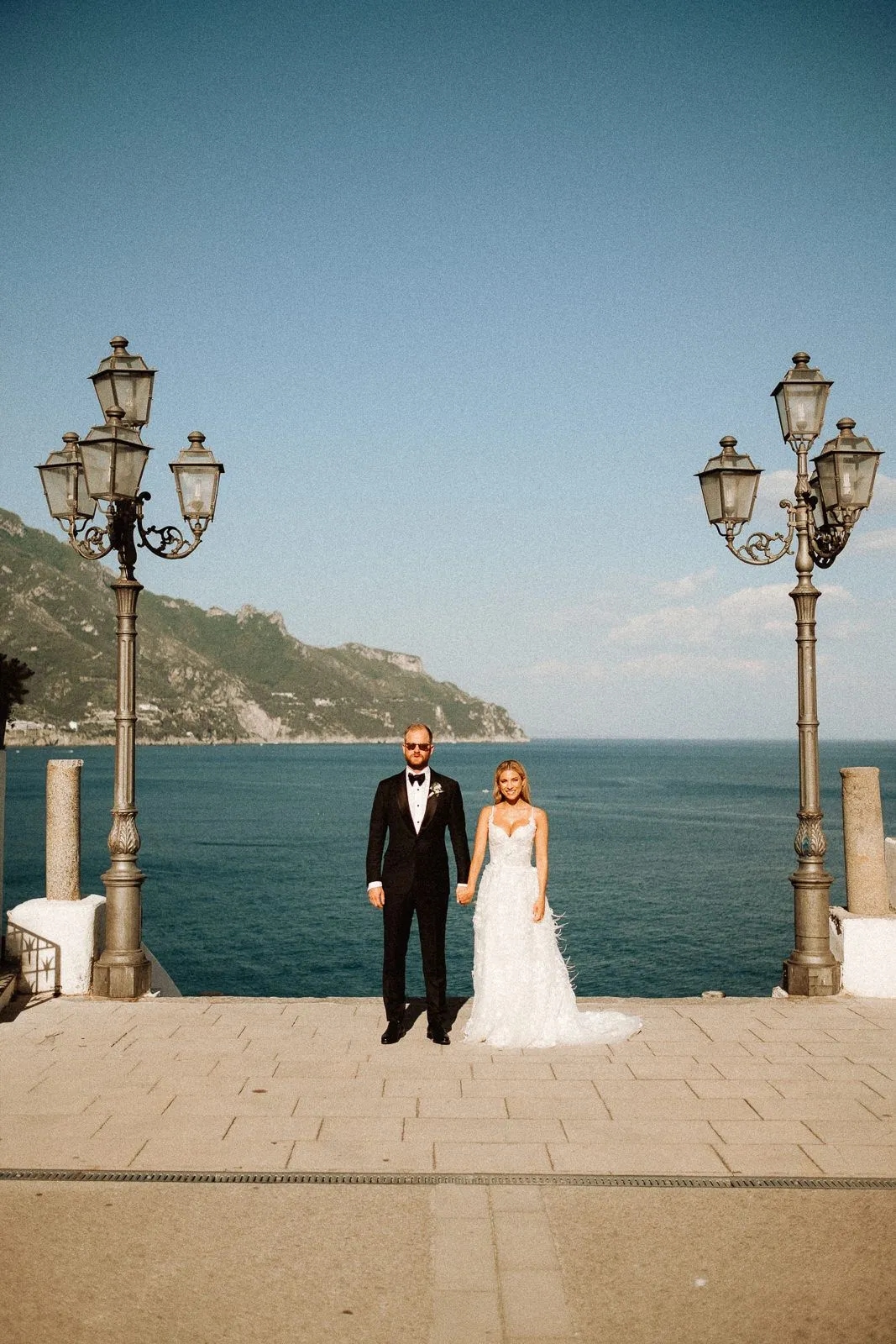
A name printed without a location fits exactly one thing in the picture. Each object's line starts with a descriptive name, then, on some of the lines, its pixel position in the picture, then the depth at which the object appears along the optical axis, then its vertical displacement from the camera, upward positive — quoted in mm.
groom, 7707 -1081
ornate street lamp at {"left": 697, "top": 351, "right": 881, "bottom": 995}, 9305 +1739
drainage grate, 4984 -2174
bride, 7730 -1737
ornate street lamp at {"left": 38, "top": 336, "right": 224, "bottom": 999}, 9094 +1854
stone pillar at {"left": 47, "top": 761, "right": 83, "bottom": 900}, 9477 -1016
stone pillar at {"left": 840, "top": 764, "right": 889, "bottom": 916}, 9531 -1211
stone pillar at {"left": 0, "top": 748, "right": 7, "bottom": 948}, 9055 -614
